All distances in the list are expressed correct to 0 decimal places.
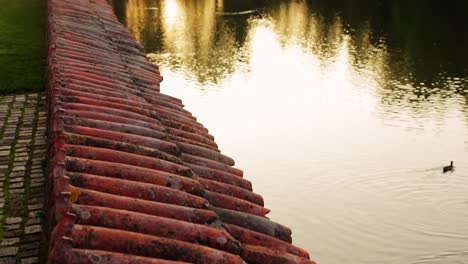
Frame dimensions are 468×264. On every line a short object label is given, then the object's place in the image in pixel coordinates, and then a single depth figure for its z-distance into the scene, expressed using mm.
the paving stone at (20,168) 7258
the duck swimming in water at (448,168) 15617
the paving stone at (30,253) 5289
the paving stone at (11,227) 5734
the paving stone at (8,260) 5160
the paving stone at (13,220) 5867
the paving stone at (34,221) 5844
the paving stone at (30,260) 5156
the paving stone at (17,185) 6723
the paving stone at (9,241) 5465
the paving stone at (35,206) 6150
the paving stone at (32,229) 5685
